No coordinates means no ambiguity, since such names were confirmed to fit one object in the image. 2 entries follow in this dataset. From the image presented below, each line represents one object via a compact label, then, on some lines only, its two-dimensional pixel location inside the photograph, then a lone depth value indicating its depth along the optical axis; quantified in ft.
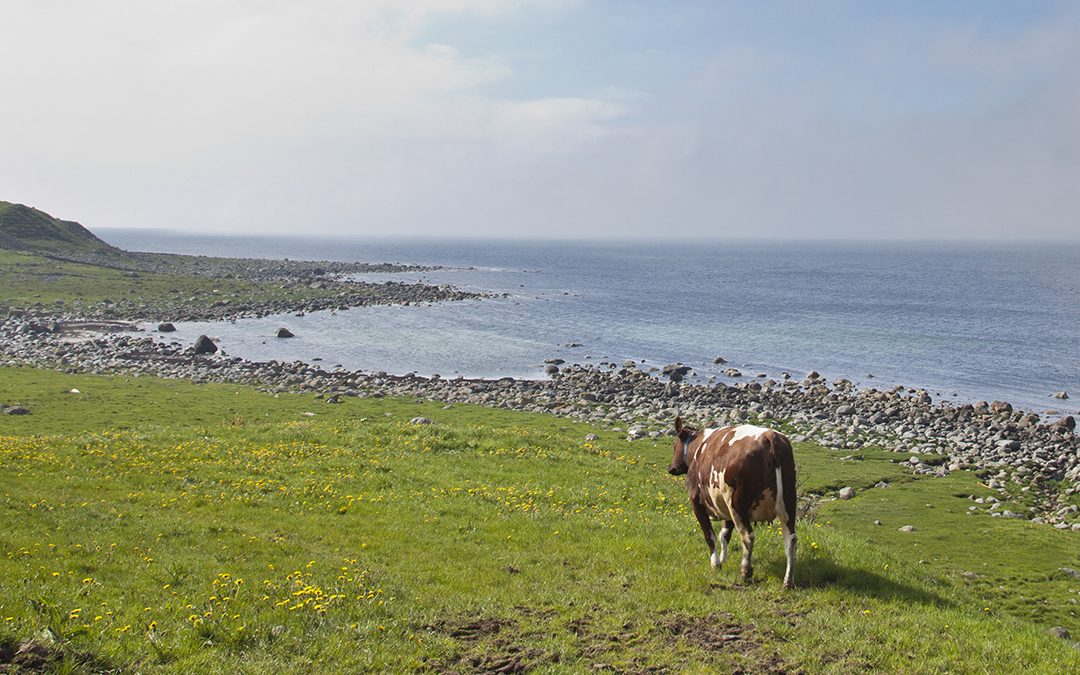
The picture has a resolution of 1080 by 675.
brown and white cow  48.16
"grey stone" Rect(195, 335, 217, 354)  241.55
